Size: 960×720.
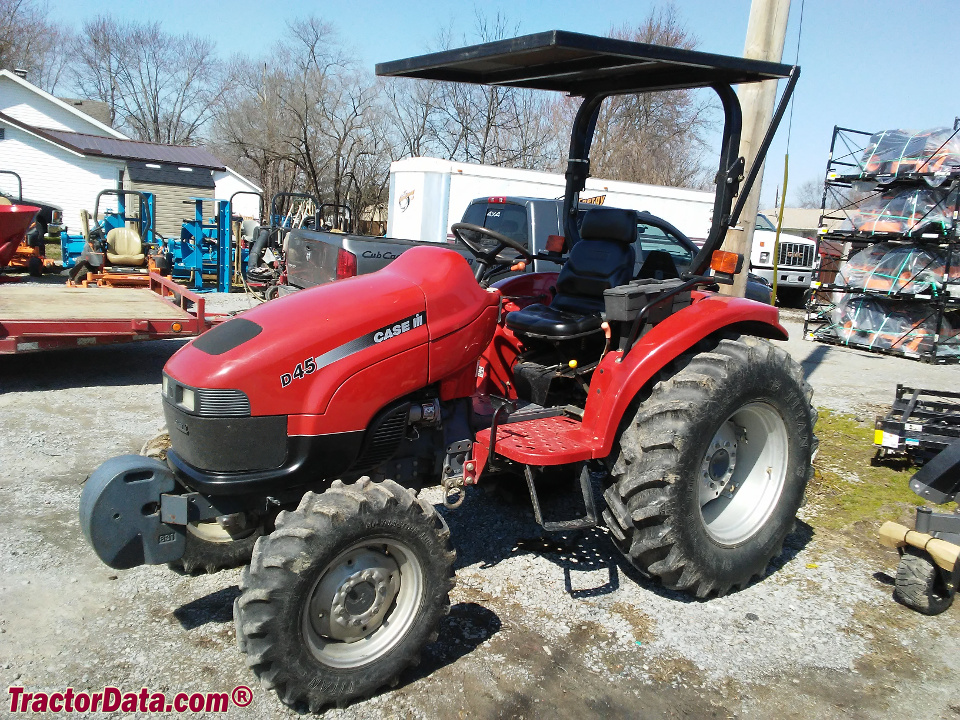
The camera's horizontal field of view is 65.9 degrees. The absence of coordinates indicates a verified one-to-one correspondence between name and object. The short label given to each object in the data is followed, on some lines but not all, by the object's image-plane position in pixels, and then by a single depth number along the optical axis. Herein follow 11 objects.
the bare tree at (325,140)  28.75
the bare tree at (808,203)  62.61
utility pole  4.71
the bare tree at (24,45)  38.34
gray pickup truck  7.95
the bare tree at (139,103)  45.97
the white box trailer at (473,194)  14.01
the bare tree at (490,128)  27.56
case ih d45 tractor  2.53
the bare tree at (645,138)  25.97
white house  23.81
